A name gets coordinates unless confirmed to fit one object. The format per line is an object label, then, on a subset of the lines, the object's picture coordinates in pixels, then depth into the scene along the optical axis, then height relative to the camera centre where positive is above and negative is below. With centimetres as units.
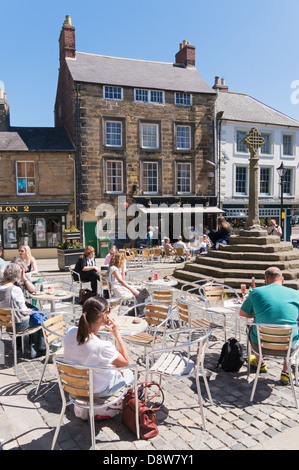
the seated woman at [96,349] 329 -124
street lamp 1686 +201
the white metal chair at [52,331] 425 -142
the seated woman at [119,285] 707 -140
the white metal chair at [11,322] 500 -151
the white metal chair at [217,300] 557 -150
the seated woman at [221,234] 1150 -66
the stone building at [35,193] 1973 +124
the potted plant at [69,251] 1398 -140
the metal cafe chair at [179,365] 371 -166
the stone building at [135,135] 2045 +478
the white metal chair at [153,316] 475 -151
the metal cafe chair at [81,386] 313 -151
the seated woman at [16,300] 515 -121
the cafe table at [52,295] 591 -137
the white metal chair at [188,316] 527 -152
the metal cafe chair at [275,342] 415 -151
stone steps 948 -134
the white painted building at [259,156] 2394 +393
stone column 1140 +80
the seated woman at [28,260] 758 -95
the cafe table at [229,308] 550 -148
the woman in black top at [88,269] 840 -126
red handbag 340 -195
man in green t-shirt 430 -112
